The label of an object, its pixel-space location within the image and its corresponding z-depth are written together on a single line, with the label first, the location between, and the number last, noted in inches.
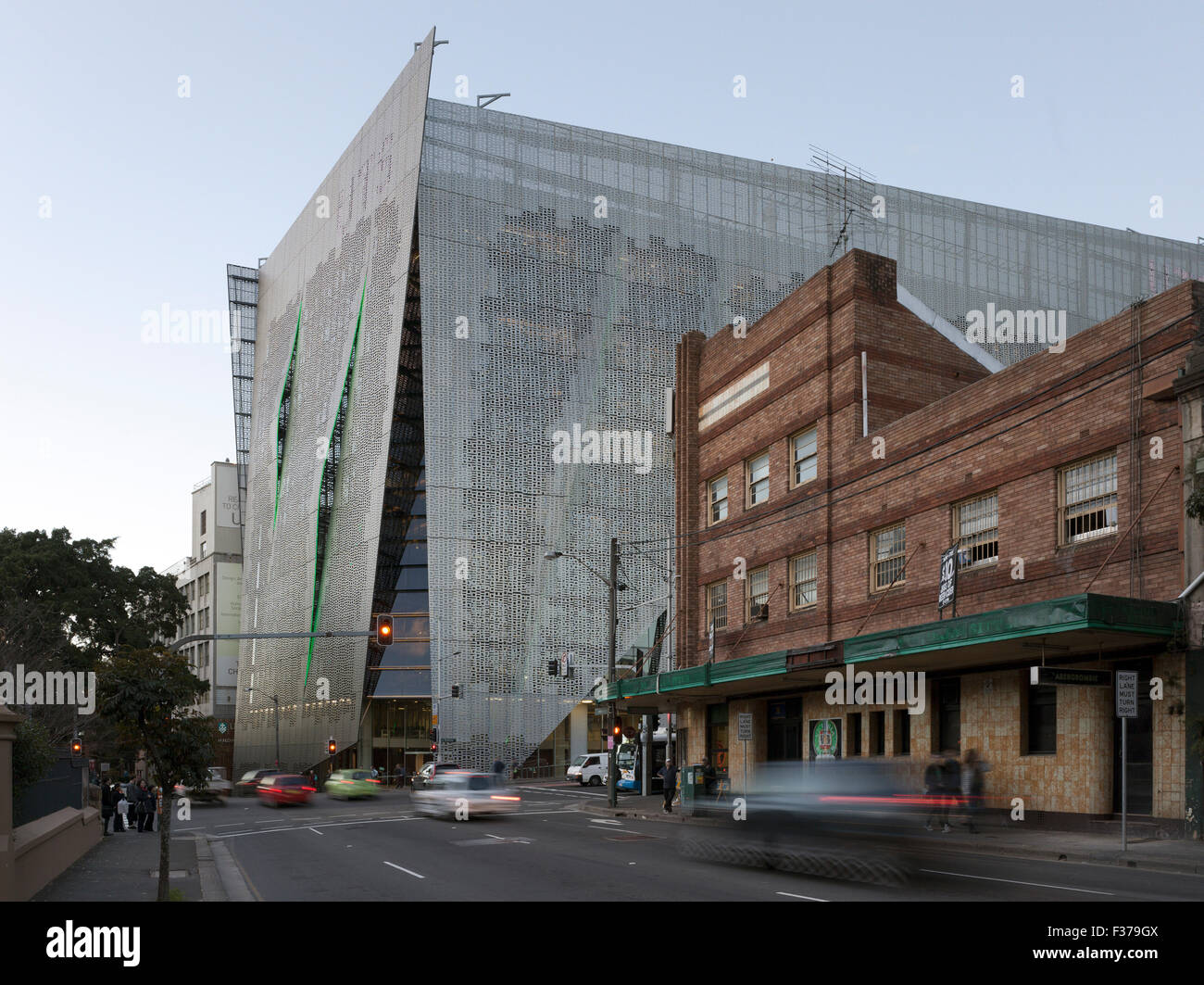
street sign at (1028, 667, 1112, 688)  832.3
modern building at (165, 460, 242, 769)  4586.6
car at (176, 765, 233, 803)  1946.9
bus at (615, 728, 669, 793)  2177.7
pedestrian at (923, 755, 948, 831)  877.8
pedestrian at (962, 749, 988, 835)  930.1
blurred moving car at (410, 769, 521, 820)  1298.0
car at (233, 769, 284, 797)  2439.5
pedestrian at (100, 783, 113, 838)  1344.7
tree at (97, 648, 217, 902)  595.5
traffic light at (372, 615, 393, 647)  1309.1
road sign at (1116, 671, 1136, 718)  792.3
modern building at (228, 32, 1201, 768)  2709.2
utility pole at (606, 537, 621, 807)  1580.5
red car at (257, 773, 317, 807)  1899.6
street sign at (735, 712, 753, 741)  1259.2
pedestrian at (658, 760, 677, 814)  1456.7
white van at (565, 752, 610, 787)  2464.3
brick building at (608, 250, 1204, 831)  879.1
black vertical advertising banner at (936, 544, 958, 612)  1051.3
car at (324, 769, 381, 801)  2219.5
